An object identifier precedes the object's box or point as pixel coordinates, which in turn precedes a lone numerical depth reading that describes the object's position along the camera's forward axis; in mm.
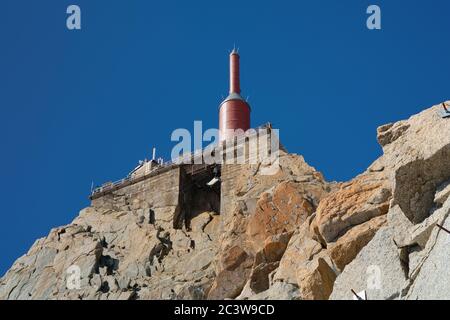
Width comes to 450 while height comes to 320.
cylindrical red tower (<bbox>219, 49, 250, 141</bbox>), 51812
